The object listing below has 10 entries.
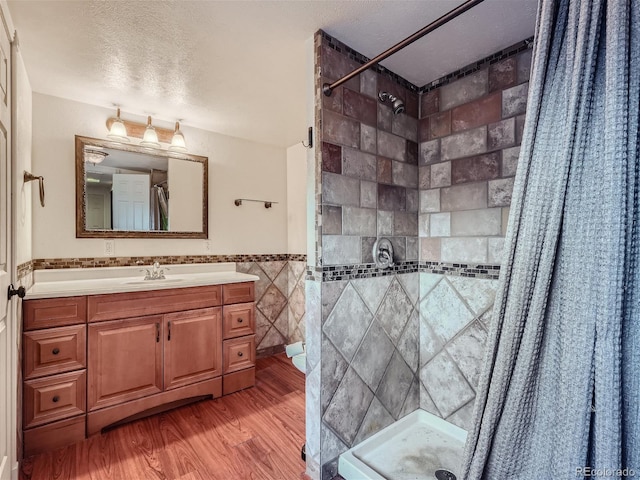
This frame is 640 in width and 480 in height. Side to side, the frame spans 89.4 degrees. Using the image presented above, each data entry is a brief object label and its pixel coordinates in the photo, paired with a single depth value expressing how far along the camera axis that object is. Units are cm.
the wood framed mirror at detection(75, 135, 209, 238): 232
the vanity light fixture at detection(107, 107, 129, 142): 234
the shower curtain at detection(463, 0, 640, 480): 80
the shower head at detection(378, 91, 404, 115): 169
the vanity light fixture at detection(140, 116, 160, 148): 246
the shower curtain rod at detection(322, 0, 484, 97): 106
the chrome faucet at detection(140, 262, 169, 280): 242
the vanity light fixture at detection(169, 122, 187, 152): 260
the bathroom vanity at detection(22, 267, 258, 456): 175
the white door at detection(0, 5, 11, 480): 124
